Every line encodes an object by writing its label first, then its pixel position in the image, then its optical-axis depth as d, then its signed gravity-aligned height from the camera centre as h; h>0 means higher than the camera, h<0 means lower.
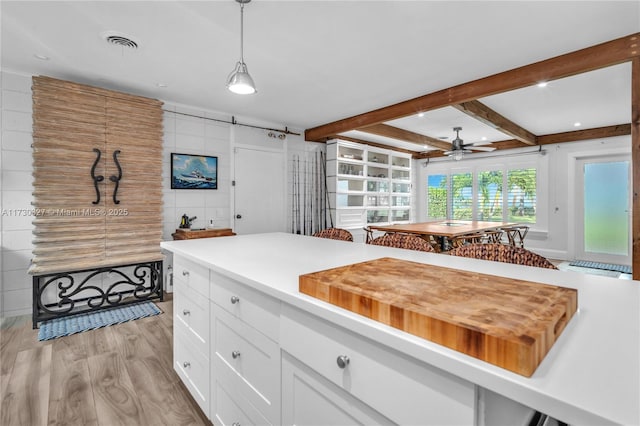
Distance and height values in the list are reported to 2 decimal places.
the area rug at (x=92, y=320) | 2.79 -1.09
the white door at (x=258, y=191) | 4.72 +0.33
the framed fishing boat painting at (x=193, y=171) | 4.05 +0.56
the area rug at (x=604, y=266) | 5.16 -0.98
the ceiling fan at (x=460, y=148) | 4.96 +1.05
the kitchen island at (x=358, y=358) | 0.49 -0.33
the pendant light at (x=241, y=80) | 2.04 +0.88
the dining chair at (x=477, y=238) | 4.10 -0.39
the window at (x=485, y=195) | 6.54 +0.39
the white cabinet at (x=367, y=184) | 5.83 +0.59
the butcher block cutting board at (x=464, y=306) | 0.53 -0.21
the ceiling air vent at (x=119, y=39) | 2.38 +1.40
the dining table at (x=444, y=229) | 4.01 -0.26
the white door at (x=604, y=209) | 5.47 +0.03
